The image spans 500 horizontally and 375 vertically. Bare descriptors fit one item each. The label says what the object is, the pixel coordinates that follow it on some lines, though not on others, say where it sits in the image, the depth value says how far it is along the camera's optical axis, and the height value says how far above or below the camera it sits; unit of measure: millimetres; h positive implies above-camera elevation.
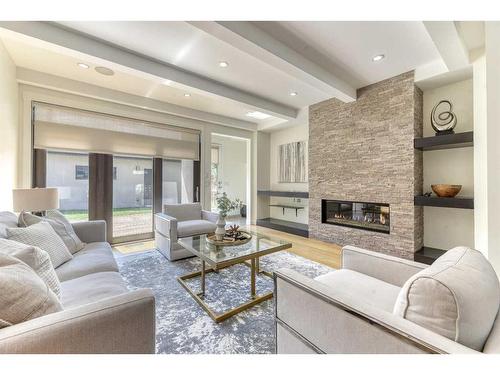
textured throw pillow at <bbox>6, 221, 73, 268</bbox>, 1504 -374
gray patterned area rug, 1454 -1034
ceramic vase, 2453 -464
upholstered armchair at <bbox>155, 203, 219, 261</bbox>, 2969 -551
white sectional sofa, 706 -514
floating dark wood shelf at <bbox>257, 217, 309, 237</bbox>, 4516 -837
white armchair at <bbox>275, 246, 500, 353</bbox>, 679 -460
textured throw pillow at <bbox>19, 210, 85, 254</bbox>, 1832 -358
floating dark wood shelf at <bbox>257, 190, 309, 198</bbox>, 4599 -97
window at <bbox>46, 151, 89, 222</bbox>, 3316 +146
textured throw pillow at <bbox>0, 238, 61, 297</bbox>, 1031 -350
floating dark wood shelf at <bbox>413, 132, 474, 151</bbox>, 2568 +615
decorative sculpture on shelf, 2812 +968
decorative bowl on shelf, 2729 -6
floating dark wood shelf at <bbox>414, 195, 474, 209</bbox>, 2563 -155
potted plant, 2475 -288
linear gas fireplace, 3461 -451
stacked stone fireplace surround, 3051 +490
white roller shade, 3180 +939
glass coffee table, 1819 -615
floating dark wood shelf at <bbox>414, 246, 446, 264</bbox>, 2871 -896
